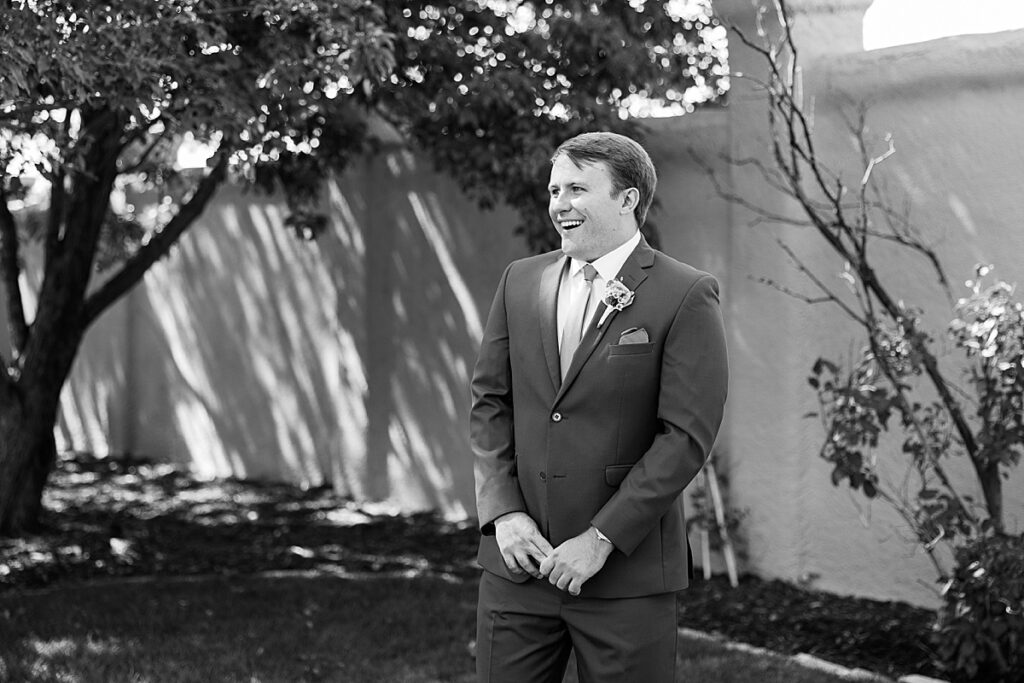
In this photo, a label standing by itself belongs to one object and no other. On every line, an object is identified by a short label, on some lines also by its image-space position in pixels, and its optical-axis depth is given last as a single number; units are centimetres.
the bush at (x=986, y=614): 477
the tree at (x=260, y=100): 475
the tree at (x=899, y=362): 510
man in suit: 301
